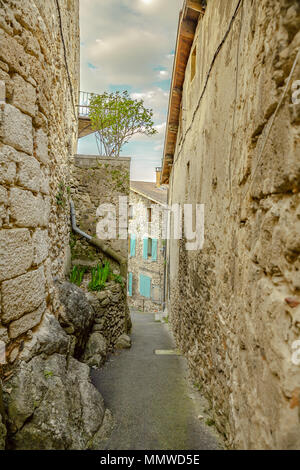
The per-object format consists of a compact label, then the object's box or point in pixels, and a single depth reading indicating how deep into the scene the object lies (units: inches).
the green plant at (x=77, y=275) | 215.5
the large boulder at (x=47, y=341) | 93.5
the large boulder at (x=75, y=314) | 140.2
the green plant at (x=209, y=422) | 113.4
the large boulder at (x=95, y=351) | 176.9
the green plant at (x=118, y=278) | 238.7
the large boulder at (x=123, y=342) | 227.1
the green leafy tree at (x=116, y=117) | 460.8
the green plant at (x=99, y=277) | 218.1
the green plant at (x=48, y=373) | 94.8
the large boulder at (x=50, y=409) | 80.7
